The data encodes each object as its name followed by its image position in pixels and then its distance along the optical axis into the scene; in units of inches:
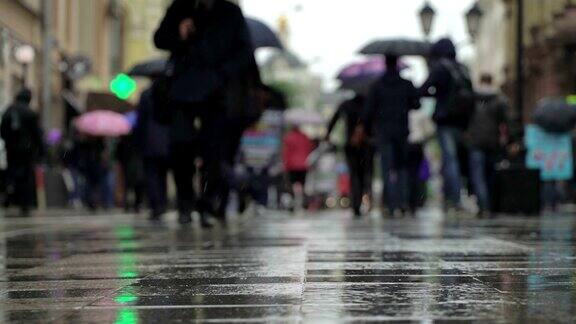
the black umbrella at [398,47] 701.9
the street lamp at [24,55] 1015.6
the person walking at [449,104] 581.0
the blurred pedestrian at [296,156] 900.6
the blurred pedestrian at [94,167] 957.8
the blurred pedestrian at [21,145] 674.2
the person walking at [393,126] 590.9
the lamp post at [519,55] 829.8
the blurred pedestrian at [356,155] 648.4
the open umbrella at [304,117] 1378.0
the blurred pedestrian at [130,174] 842.2
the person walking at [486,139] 596.2
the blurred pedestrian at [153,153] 560.1
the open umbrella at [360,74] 825.5
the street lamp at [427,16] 1111.6
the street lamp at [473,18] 1103.6
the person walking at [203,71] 411.8
